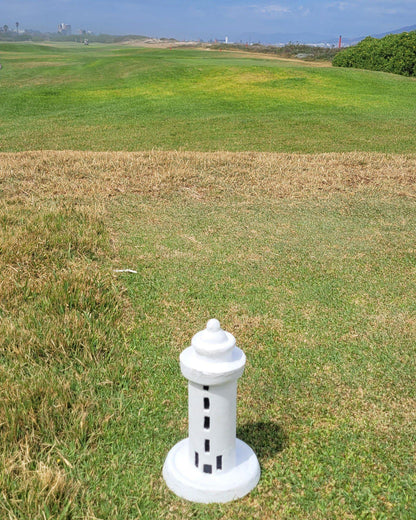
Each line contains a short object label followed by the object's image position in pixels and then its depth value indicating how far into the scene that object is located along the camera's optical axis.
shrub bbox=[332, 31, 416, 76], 26.03
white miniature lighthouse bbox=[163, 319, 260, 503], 2.05
